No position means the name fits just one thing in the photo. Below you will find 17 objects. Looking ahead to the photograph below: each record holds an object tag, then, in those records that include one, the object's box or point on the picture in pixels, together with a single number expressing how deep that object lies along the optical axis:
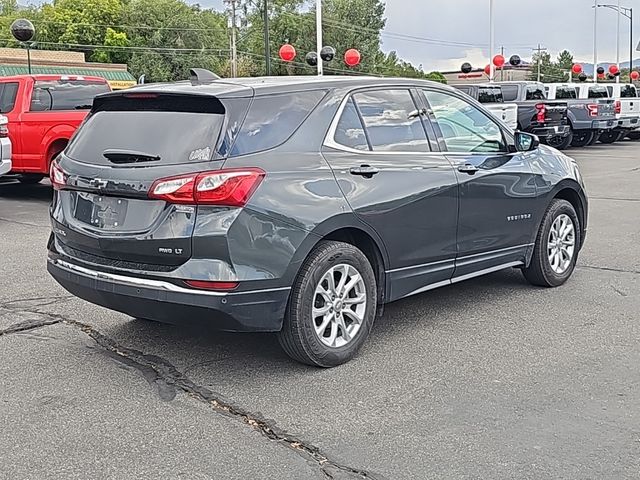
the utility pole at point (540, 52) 103.54
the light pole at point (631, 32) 53.09
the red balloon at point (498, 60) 37.72
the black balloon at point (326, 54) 23.98
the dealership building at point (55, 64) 50.09
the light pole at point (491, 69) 36.62
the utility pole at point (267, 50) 26.67
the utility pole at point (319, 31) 24.42
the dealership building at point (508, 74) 86.66
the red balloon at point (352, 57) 24.54
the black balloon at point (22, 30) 18.45
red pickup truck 12.66
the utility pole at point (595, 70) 49.69
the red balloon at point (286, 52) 24.48
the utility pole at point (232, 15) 77.79
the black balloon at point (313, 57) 25.91
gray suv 4.48
